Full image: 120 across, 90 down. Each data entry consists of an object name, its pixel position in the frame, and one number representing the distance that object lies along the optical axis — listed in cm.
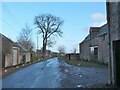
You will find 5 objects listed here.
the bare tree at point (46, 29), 5184
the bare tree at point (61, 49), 7295
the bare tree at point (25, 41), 4354
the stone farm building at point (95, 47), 2339
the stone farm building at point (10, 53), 1958
